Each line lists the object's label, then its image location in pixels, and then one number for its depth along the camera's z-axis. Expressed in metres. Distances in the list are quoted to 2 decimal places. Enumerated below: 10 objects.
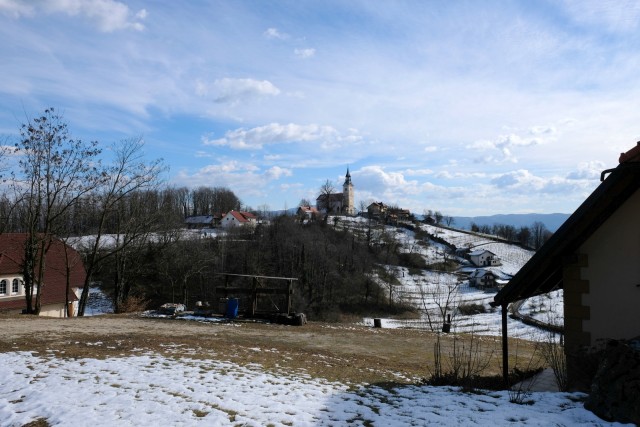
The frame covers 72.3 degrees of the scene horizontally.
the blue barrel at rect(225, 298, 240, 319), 18.62
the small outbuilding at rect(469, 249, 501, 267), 83.12
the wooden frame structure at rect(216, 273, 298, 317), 18.62
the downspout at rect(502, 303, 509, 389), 7.48
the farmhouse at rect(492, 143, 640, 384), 6.34
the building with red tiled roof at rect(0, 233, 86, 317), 28.97
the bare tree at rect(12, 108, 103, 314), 20.53
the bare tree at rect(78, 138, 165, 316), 24.06
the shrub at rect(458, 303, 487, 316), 54.02
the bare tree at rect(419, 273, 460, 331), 49.71
